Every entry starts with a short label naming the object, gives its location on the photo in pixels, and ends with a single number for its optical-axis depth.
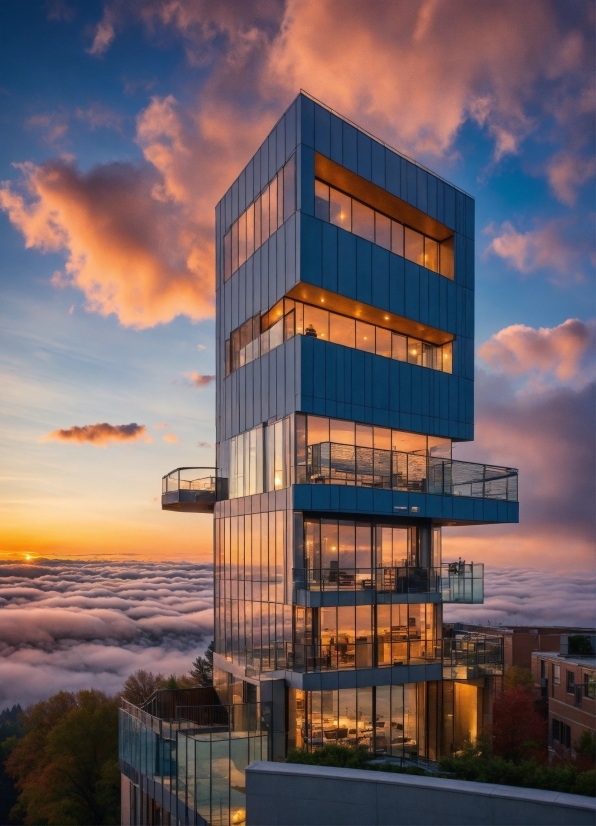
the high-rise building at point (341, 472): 26.47
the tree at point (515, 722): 32.12
